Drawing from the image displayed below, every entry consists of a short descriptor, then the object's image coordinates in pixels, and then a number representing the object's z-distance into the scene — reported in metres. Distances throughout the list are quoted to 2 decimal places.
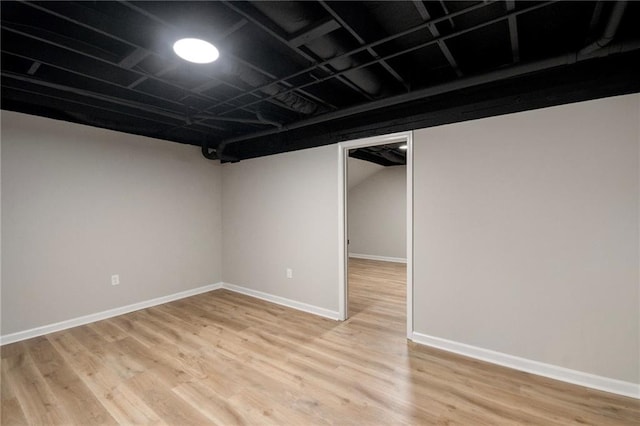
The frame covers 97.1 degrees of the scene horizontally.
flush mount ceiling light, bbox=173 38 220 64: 1.71
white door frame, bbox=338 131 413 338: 3.04
